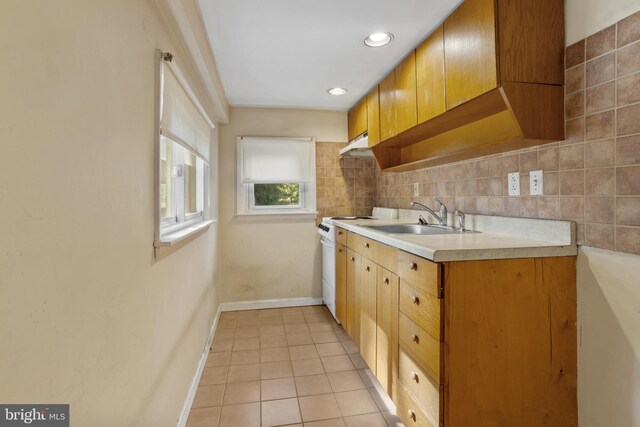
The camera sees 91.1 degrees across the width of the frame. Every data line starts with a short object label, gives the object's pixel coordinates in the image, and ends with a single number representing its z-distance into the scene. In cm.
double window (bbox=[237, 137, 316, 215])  344
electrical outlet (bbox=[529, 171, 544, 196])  150
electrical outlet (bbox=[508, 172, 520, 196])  164
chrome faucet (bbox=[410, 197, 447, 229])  222
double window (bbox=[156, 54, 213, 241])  137
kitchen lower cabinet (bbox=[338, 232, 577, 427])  125
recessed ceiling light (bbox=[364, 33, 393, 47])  197
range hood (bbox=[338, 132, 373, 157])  298
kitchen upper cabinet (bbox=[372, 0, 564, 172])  139
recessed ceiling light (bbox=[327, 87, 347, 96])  294
